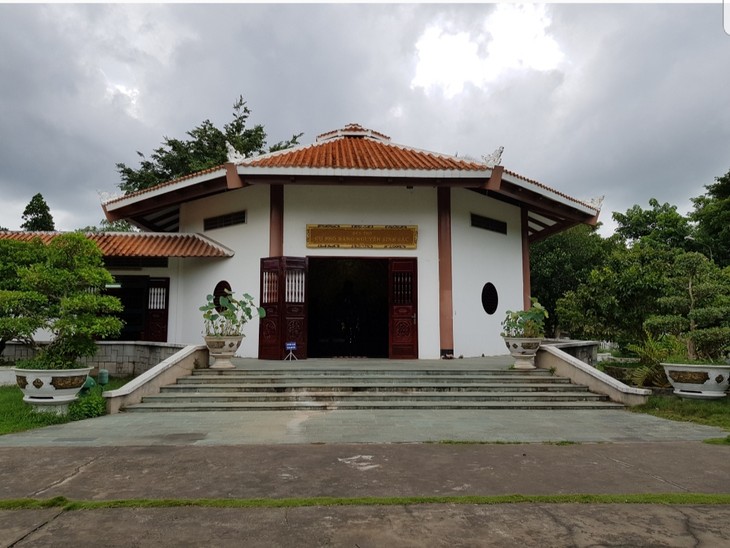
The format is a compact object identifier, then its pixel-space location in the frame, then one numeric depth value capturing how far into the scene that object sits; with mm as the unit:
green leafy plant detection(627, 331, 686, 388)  8422
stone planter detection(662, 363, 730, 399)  7199
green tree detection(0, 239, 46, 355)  6738
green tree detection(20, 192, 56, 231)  23469
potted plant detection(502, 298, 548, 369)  9242
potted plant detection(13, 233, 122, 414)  6504
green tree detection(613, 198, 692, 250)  26250
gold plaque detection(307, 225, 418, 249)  11828
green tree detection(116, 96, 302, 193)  25016
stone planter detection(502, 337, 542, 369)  9203
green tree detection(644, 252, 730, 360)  7516
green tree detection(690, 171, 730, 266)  22484
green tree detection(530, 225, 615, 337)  26922
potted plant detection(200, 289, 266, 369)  8914
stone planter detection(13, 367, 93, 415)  6441
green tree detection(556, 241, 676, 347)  12320
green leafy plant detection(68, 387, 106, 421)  6535
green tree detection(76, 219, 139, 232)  33112
